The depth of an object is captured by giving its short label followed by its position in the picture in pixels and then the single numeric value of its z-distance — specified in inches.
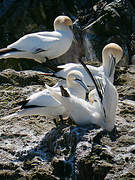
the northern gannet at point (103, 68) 619.8
